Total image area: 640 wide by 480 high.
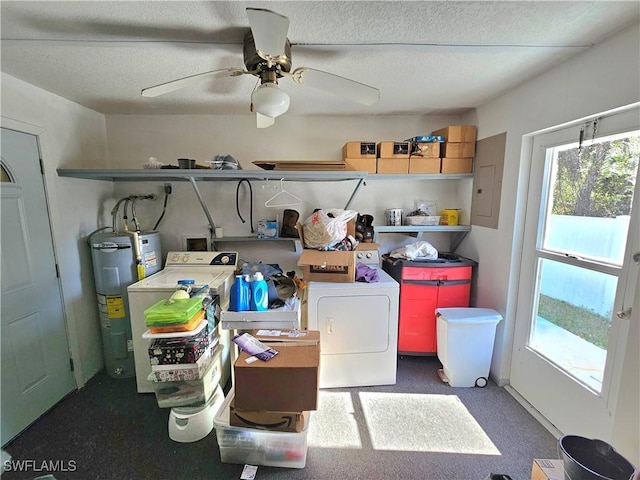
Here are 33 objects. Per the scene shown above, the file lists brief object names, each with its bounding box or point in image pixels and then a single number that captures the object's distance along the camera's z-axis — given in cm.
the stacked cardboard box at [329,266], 214
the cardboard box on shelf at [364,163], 243
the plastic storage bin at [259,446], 151
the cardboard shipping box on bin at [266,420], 150
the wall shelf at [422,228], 251
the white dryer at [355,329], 211
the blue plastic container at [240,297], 181
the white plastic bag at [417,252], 251
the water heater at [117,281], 217
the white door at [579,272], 141
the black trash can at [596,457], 103
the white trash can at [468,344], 212
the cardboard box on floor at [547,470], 103
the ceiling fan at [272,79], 125
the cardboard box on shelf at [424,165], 244
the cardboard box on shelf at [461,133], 238
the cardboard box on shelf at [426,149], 242
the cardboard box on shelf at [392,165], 244
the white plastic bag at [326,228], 219
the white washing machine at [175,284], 199
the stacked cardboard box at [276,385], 144
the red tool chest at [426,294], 241
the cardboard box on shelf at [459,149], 242
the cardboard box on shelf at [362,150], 241
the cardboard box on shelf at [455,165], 244
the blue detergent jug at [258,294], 182
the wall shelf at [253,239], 255
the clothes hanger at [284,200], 269
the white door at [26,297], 168
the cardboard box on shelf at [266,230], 257
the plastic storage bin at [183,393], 171
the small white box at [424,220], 259
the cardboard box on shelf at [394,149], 241
